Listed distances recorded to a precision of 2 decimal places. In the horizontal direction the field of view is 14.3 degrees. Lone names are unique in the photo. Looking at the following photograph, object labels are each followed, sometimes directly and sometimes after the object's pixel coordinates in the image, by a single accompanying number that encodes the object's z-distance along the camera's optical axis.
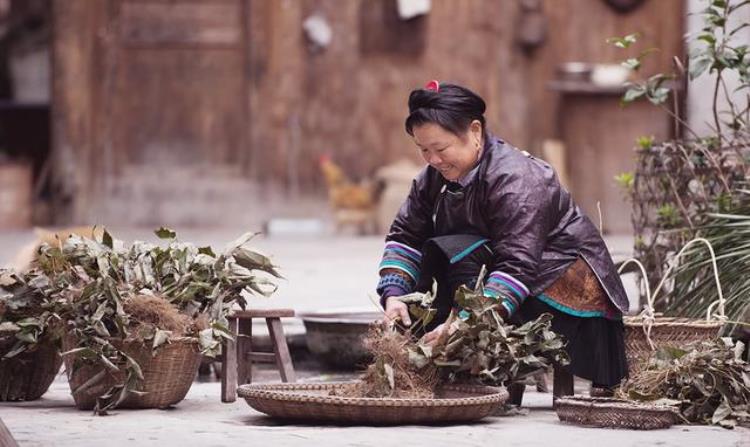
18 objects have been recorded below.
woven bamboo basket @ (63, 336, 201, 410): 9.13
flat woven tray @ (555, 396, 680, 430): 8.46
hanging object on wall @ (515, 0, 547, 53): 26.73
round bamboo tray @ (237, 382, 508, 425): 8.29
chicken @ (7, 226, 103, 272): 10.02
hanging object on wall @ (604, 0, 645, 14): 26.53
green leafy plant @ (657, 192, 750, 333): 10.26
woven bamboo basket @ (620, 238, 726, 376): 9.43
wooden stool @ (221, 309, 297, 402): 9.93
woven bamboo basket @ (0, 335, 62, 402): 9.81
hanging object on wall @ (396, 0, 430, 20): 26.06
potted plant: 10.99
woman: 9.15
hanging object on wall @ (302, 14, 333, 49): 26.04
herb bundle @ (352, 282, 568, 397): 8.78
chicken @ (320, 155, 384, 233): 25.68
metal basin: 11.54
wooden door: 26.04
